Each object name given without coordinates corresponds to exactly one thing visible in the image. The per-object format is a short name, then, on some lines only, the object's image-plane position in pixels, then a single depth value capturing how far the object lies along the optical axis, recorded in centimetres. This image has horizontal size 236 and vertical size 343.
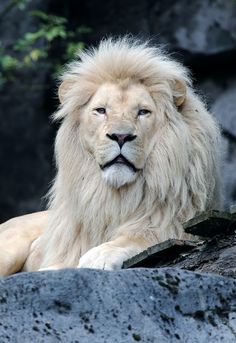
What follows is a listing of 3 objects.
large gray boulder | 750
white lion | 1191
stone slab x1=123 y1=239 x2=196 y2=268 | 1036
